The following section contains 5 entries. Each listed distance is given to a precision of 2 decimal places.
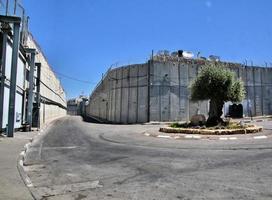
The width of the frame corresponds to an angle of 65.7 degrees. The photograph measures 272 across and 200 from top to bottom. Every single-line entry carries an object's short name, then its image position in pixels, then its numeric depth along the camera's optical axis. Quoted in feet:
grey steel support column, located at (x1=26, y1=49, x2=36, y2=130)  57.40
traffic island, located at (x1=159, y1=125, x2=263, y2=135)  41.11
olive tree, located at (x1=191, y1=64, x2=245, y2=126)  48.52
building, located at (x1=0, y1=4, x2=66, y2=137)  40.51
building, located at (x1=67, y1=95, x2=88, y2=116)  275.50
